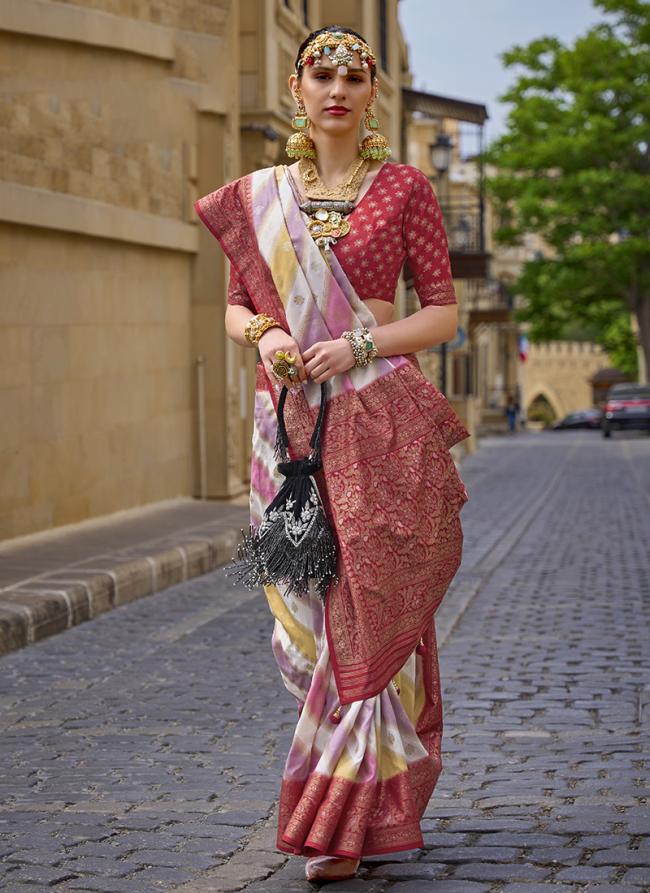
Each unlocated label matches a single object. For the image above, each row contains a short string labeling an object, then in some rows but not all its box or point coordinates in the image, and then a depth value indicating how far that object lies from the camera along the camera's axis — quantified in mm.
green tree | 49562
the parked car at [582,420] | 69625
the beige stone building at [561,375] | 109375
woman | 4141
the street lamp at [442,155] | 30781
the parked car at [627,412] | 45375
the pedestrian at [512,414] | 61344
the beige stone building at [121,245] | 12891
